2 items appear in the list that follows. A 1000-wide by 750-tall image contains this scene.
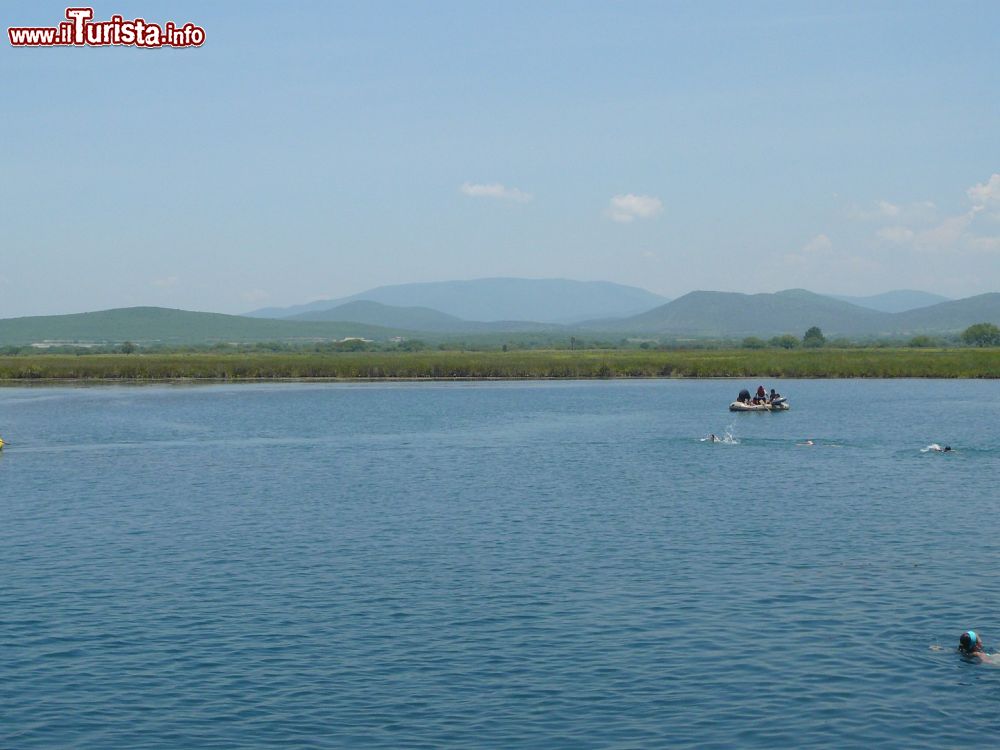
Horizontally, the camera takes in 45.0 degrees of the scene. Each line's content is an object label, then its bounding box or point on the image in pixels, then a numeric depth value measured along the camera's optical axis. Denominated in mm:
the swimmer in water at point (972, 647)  23734
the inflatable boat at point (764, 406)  82406
